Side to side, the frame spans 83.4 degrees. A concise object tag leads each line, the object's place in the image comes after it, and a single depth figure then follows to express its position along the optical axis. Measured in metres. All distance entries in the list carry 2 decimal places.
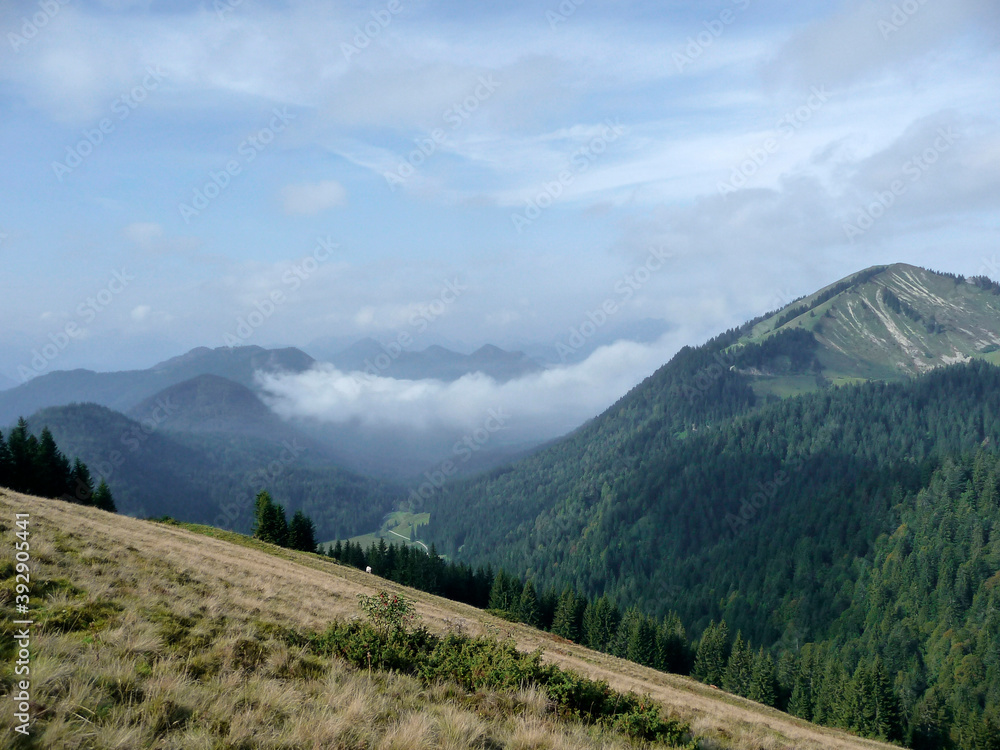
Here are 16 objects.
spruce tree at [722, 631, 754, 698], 89.50
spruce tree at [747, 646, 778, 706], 86.50
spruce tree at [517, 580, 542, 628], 95.75
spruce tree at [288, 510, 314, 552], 85.26
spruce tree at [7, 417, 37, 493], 66.88
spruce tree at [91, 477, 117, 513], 75.86
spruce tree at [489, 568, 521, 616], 96.50
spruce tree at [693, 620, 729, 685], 94.00
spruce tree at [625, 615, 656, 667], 89.06
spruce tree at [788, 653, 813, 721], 87.31
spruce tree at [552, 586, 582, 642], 95.25
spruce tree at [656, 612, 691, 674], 91.75
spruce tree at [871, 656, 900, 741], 77.69
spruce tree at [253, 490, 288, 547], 81.12
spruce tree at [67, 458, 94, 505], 72.94
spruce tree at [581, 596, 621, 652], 96.12
